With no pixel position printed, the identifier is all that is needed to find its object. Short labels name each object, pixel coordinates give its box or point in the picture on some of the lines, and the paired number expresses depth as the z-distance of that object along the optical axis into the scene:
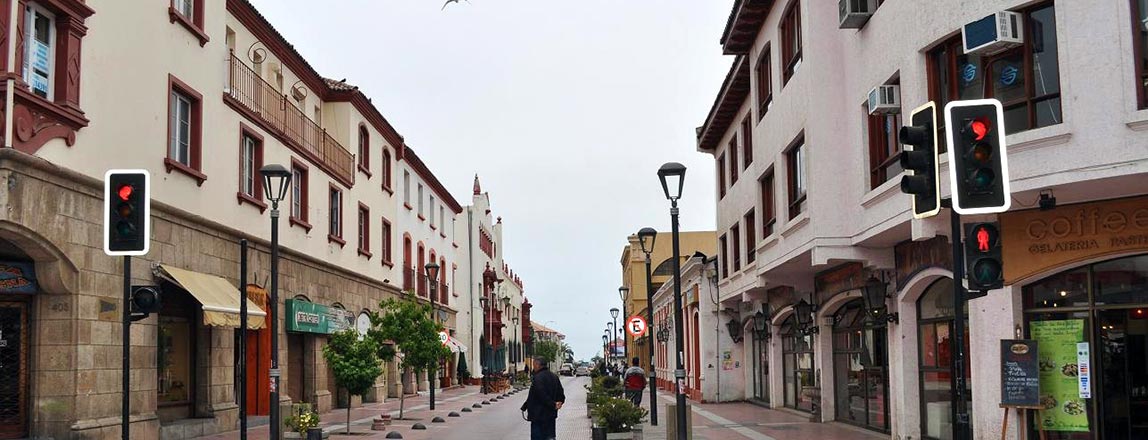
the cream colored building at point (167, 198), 15.35
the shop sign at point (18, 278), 15.17
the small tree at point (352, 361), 21.66
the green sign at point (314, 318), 26.59
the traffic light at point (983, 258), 8.36
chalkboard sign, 13.00
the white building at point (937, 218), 11.86
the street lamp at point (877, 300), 18.36
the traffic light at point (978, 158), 7.98
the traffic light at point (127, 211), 10.18
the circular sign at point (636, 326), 28.77
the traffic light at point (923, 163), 8.43
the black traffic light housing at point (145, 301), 10.82
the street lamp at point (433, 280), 29.18
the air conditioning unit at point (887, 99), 15.29
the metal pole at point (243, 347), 14.83
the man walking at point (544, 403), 14.75
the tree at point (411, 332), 26.34
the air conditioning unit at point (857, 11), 16.50
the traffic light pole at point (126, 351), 10.55
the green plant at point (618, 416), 18.53
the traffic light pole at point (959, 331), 8.45
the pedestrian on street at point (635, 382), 24.38
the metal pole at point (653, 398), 22.52
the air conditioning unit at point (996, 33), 12.51
